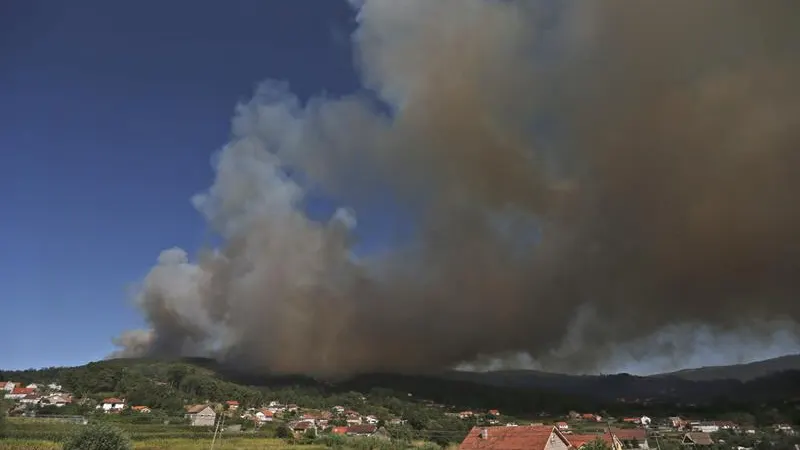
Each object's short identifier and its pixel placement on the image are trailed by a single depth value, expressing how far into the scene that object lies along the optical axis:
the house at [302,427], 97.94
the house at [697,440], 66.75
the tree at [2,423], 64.06
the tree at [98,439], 46.69
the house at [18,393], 131.98
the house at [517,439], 56.16
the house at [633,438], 81.06
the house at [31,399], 123.51
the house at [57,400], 122.69
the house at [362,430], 107.09
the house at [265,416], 123.66
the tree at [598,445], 49.44
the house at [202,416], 109.56
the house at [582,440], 64.78
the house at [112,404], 126.44
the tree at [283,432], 89.00
